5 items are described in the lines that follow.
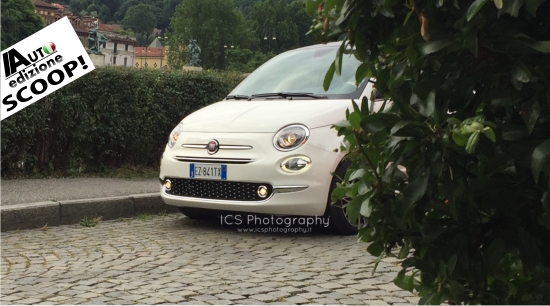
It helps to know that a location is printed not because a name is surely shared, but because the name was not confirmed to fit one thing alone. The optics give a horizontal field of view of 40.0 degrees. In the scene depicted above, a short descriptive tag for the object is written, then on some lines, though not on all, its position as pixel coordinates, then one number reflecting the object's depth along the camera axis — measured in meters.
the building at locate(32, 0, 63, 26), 120.48
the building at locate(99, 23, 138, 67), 144.06
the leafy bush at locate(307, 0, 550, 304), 1.62
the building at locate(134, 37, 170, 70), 143.41
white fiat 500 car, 6.12
